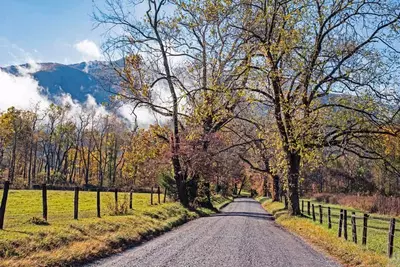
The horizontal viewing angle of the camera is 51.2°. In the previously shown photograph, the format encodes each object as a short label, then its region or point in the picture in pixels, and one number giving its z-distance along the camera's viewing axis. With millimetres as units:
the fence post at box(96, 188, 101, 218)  17773
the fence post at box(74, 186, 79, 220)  16206
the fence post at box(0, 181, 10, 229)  11805
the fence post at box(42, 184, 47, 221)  14448
